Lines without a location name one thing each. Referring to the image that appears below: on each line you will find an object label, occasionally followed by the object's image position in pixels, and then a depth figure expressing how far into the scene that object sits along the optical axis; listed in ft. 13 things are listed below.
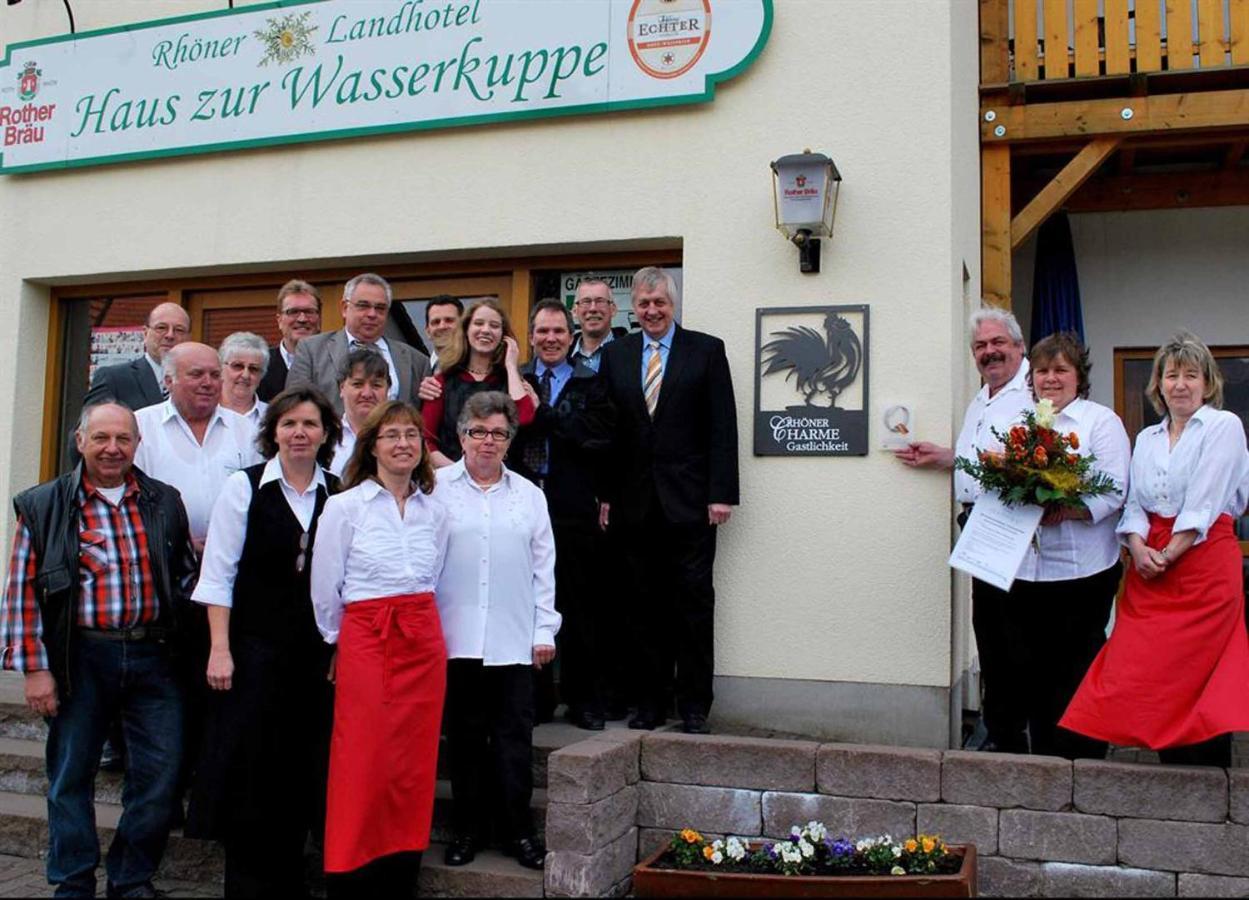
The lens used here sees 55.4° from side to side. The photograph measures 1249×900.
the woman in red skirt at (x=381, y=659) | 12.96
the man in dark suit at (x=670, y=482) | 17.15
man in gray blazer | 17.76
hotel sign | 19.80
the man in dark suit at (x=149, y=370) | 17.67
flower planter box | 12.76
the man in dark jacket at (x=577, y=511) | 17.19
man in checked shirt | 13.19
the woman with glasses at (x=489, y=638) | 14.21
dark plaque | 18.39
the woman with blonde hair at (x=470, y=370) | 16.84
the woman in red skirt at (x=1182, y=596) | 13.62
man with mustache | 15.67
